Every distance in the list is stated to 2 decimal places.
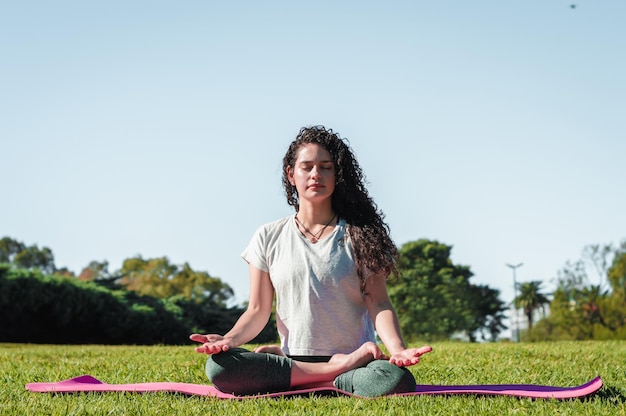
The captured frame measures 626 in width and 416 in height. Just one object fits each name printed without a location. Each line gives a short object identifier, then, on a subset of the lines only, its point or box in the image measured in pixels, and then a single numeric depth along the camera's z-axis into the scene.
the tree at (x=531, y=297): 66.69
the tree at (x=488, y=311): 51.00
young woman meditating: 4.68
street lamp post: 51.34
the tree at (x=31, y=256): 71.44
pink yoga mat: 4.58
